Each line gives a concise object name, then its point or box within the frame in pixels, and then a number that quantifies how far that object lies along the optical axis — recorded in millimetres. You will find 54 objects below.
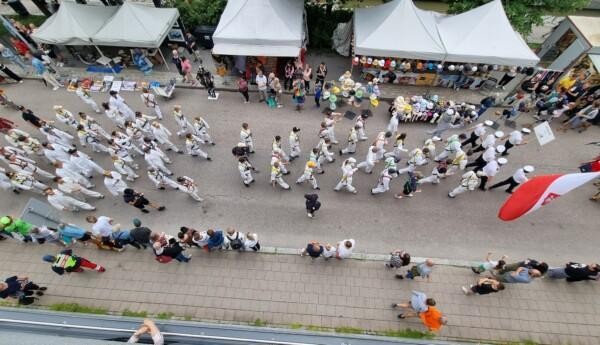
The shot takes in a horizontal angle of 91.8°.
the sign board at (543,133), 9383
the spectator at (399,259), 7512
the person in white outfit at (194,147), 9973
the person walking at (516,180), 9320
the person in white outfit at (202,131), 10594
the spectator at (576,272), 7633
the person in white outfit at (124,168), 9477
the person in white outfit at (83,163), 9461
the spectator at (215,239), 7855
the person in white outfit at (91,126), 10500
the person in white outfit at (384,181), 9094
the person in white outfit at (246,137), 10148
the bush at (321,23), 16422
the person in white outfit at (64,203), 8609
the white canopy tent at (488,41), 12383
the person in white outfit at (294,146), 10008
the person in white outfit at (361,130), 10594
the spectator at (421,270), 7089
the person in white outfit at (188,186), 9031
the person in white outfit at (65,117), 10448
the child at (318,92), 12629
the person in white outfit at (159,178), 9471
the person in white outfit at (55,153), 9695
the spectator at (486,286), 7094
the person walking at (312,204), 8664
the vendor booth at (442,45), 12547
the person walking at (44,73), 13617
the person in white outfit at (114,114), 11047
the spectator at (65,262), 7531
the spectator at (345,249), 7702
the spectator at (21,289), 7090
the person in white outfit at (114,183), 8867
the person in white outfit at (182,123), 10234
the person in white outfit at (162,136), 10255
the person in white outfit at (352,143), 10433
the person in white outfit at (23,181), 9266
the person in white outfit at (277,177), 9273
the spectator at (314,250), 7777
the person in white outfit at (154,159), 9344
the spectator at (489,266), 7665
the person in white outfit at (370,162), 9656
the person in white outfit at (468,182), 9055
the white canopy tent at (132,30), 13297
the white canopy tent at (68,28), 13492
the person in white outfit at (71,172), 9180
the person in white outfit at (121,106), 11094
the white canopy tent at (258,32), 12930
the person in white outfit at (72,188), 8836
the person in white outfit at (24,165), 9398
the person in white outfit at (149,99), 11547
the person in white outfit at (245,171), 9276
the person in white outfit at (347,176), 9188
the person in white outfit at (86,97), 11580
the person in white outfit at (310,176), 9092
